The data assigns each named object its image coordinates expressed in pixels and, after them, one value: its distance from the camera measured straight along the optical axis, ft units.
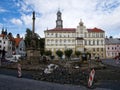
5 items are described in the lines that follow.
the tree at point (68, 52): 113.10
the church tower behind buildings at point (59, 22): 180.53
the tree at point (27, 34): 147.88
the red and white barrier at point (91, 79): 19.69
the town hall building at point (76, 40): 153.27
